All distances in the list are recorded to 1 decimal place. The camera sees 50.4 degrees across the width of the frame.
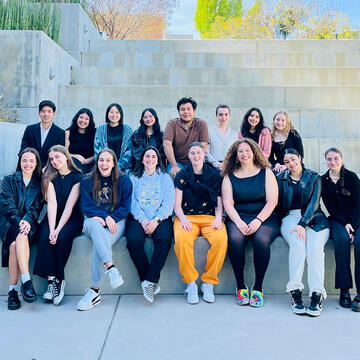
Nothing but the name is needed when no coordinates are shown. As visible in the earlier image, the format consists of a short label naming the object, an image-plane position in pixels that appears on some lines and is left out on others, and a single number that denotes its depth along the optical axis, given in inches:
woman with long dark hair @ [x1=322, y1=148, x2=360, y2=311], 138.0
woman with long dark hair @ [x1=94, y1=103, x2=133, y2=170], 196.2
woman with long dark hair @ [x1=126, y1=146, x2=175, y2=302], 140.5
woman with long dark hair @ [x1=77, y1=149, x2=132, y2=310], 138.1
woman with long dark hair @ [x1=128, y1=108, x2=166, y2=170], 193.0
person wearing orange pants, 141.3
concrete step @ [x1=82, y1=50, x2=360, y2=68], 370.3
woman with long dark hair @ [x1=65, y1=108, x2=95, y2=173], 200.0
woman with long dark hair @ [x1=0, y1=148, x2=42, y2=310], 135.7
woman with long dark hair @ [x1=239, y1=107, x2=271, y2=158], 191.5
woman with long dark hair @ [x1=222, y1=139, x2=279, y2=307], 140.2
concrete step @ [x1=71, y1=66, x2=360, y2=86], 333.7
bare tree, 626.5
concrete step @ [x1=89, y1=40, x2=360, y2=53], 384.8
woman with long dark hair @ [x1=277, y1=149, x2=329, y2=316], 133.0
